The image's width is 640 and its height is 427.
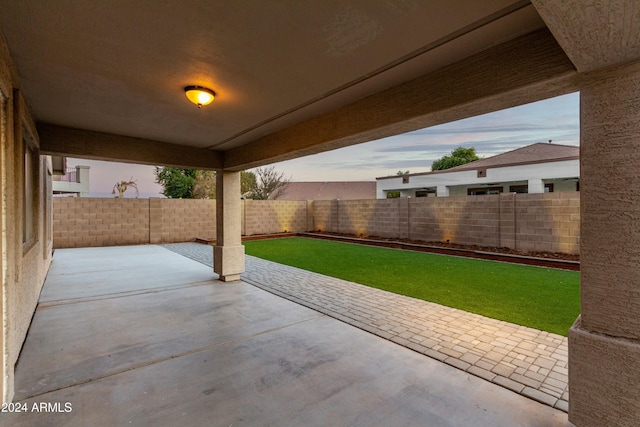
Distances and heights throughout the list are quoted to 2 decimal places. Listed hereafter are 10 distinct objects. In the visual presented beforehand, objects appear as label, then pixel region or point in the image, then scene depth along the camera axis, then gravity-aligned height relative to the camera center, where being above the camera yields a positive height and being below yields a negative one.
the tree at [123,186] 15.20 +1.33
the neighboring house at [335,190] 32.41 +2.41
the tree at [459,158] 26.03 +4.66
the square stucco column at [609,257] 1.67 -0.27
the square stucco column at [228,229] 5.71 -0.33
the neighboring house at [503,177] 12.70 +1.69
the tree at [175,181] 19.62 +2.01
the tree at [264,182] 25.85 +2.54
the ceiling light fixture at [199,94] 2.81 +1.11
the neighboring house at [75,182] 14.43 +1.48
